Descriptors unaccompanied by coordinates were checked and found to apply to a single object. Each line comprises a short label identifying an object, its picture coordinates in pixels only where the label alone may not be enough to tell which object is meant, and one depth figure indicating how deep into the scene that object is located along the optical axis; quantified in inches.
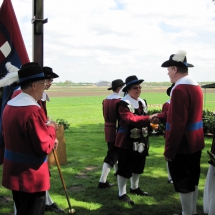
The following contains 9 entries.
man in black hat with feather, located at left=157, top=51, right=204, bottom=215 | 158.4
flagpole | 176.2
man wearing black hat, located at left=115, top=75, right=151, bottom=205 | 201.2
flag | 203.9
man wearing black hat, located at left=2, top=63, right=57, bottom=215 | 121.4
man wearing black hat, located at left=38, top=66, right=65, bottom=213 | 173.8
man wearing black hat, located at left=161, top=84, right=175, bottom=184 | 226.2
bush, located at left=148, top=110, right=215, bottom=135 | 485.7
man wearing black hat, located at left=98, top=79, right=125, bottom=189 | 245.1
